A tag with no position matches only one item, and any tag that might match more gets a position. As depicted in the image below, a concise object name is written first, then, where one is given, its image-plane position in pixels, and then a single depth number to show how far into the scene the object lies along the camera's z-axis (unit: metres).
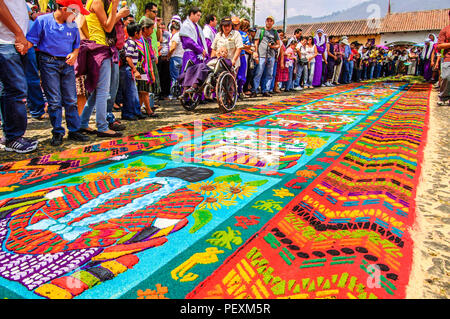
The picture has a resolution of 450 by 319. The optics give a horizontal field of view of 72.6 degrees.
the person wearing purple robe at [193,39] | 5.21
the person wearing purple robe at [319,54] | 10.99
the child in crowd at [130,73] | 4.53
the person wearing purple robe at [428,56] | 13.32
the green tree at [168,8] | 10.25
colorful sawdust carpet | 1.19
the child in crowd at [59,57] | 3.06
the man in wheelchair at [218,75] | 4.97
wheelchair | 4.96
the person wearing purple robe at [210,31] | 6.20
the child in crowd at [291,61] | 9.52
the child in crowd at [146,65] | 4.70
